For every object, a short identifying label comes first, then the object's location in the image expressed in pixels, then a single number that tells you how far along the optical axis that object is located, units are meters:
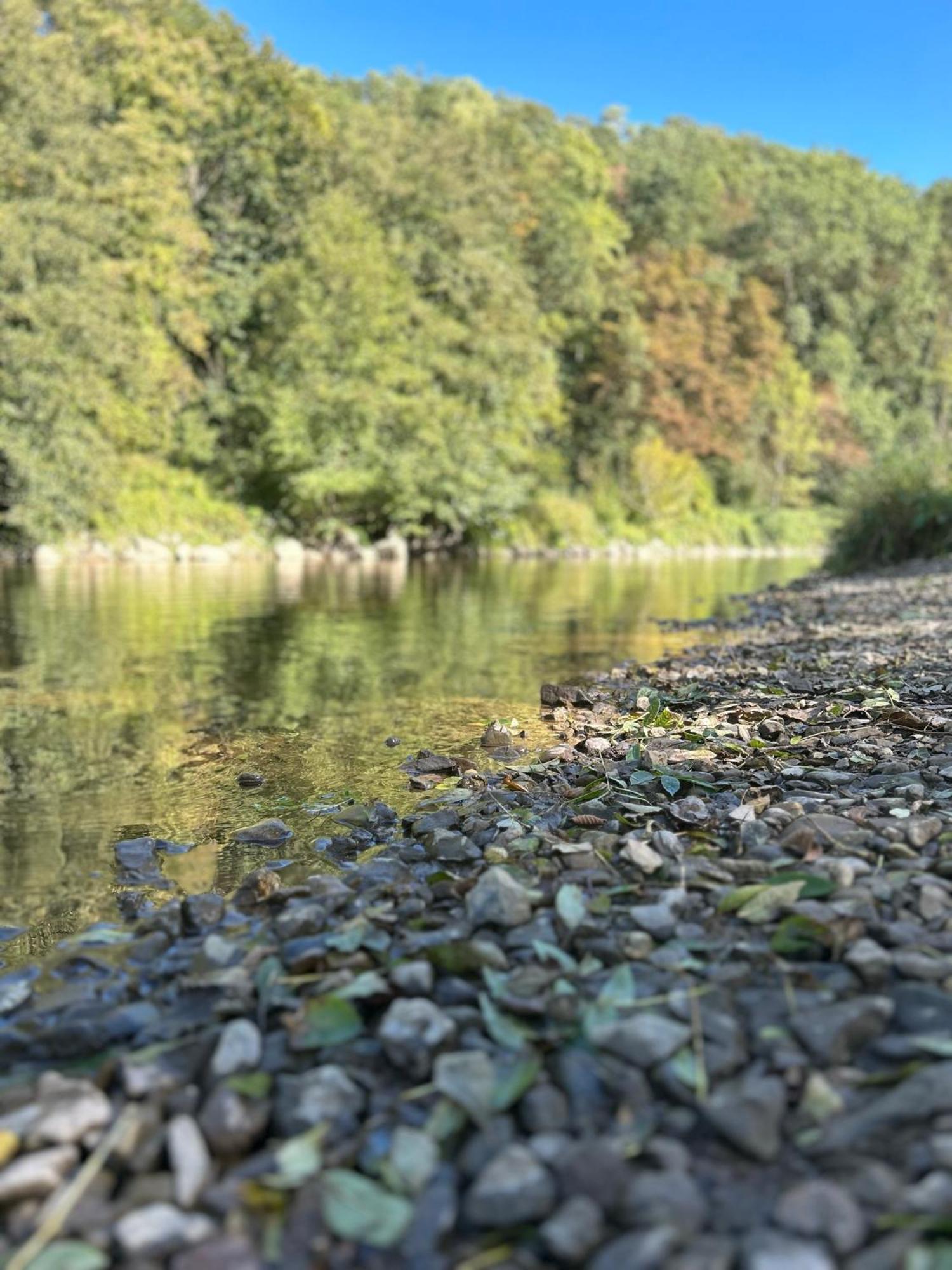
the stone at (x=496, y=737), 1.63
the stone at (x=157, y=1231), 0.46
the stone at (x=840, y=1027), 0.57
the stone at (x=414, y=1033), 0.59
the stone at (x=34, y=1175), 0.49
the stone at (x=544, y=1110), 0.53
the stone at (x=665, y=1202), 0.46
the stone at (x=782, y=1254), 0.42
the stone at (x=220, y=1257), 0.45
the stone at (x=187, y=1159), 0.50
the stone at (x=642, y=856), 0.86
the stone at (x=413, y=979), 0.67
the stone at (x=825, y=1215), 0.44
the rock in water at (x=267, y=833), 1.18
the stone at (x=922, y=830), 0.86
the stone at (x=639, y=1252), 0.44
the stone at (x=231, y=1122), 0.53
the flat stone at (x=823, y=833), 0.86
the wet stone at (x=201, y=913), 0.89
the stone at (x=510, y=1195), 0.47
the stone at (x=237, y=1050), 0.59
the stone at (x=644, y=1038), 0.57
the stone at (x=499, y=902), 0.77
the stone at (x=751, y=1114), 0.50
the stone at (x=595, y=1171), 0.47
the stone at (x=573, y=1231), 0.45
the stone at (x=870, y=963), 0.64
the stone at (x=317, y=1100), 0.55
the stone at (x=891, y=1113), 0.50
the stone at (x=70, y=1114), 0.53
